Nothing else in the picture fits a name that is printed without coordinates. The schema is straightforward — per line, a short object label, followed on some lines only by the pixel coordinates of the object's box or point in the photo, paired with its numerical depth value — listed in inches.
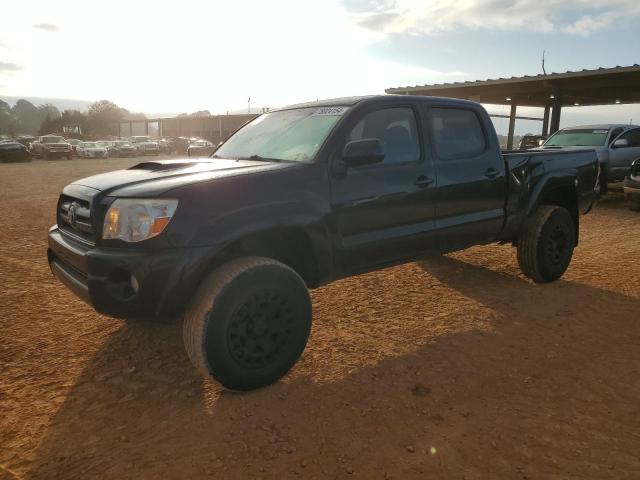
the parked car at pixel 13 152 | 1120.2
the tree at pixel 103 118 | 3127.5
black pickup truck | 100.8
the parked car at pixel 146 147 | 1505.9
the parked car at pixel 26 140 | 1729.0
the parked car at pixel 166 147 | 1635.1
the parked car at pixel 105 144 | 1424.6
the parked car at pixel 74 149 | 1400.1
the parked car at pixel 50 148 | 1275.8
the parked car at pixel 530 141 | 601.0
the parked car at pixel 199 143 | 1515.7
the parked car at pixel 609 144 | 416.8
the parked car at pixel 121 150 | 1440.5
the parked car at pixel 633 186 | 362.6
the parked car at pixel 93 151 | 1348.4
